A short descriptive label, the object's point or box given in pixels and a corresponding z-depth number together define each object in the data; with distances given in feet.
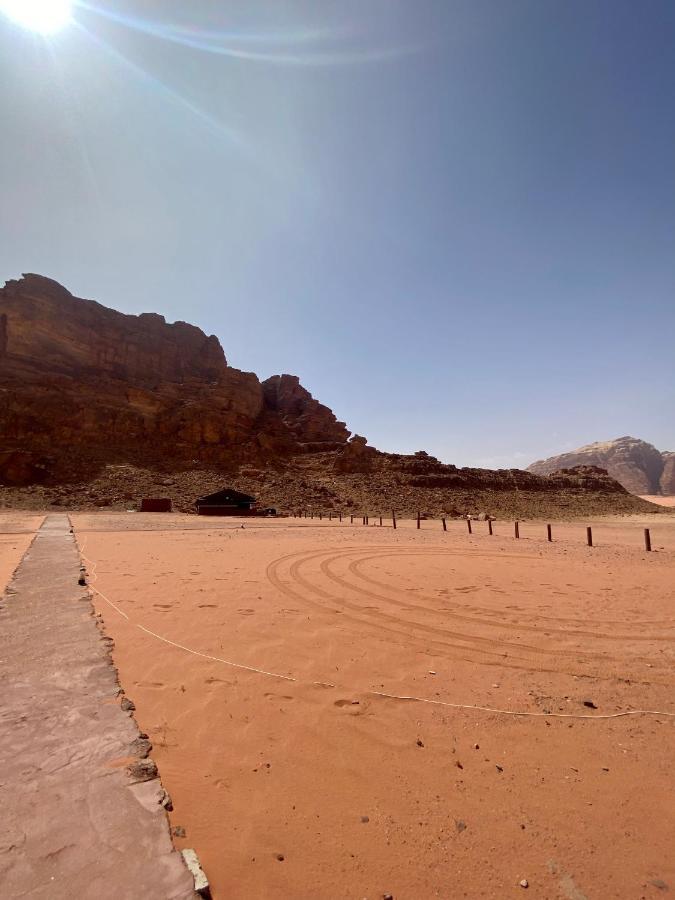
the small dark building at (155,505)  141.59
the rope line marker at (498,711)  12.28
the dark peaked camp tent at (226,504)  146.04
